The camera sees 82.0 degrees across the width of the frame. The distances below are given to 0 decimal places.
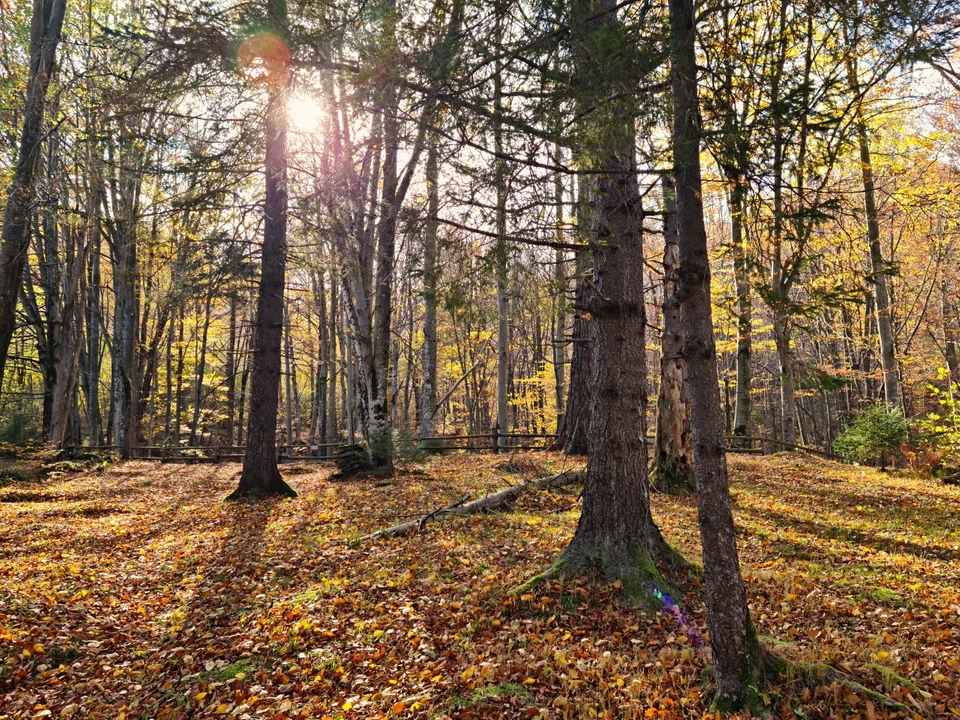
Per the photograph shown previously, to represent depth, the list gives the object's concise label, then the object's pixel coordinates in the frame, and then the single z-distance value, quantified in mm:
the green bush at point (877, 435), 13172
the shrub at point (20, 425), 18406
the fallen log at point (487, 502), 7925
